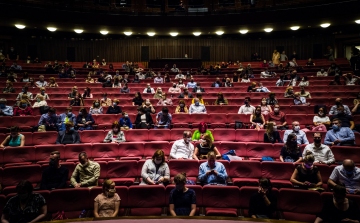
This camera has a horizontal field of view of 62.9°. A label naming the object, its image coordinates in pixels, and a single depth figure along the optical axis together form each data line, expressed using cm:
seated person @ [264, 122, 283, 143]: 523
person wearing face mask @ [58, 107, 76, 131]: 614
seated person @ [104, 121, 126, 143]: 541
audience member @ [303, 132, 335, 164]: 432
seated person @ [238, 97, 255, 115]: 685
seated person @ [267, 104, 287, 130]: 624
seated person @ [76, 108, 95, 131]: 615
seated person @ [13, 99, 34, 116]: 675
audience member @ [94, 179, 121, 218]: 326
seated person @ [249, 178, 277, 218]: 315
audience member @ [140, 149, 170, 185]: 391
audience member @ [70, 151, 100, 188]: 391
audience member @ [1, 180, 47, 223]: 299
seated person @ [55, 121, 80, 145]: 530
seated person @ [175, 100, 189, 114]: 709
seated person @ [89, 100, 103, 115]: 691
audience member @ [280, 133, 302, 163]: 450
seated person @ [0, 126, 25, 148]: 507
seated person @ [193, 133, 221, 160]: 466
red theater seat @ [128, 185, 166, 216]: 351
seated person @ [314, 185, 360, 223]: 281
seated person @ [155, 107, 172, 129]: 628
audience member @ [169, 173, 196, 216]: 324
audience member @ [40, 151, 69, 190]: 380
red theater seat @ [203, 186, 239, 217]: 347
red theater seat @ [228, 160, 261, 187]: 427
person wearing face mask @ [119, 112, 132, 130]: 614
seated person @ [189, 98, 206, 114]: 709
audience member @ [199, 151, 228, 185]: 383
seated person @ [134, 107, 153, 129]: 627
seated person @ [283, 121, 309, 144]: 509
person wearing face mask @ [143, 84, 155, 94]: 904
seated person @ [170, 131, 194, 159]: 477
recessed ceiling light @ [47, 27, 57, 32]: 1310
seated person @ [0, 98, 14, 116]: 669
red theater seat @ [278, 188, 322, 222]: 326
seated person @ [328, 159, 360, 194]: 359
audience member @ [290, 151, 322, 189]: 369
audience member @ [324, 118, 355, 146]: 500
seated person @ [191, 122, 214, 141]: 546
